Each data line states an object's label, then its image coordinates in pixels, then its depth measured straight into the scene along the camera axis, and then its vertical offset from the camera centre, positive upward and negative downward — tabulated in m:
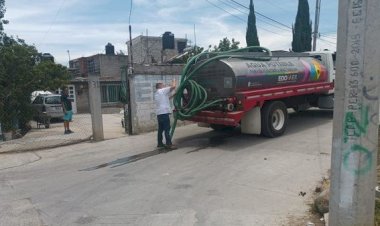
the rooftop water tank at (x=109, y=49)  46.12 +3.01
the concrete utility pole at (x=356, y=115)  3.56 -0.42
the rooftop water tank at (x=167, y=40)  39.53 +3.31
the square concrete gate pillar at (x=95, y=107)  12.14 -0.95
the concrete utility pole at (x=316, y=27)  26.59 +2.84
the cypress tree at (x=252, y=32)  31.67 +3.14
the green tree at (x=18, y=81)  15.92 -0.17
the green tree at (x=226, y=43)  34.93 +2.53
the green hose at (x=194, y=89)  10.45 -0.42
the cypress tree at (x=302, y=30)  31.92 +3.19
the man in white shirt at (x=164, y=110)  10.06 -0.91
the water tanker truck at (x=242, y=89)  10.02 -0.46
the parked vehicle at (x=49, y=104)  22.06 -1.54
